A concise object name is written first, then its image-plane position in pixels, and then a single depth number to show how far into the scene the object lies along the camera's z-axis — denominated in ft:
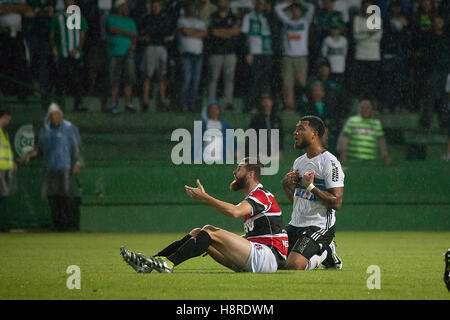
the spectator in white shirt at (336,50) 65.16
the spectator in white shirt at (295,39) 64.75
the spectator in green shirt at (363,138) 59.93
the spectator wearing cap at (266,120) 58.95
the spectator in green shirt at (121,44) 63.36
